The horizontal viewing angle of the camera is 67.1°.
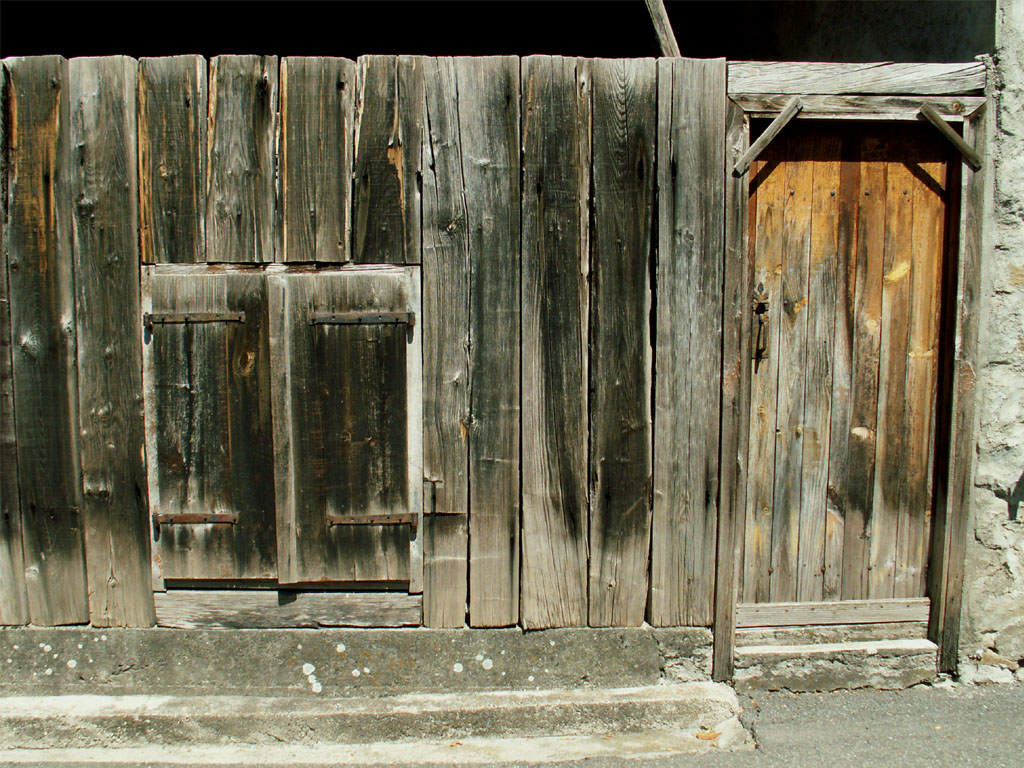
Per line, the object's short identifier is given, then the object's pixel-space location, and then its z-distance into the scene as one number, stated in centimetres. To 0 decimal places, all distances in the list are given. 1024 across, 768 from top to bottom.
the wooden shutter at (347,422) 287
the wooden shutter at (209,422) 287
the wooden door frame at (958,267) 292
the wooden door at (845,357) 305
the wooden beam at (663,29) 288
